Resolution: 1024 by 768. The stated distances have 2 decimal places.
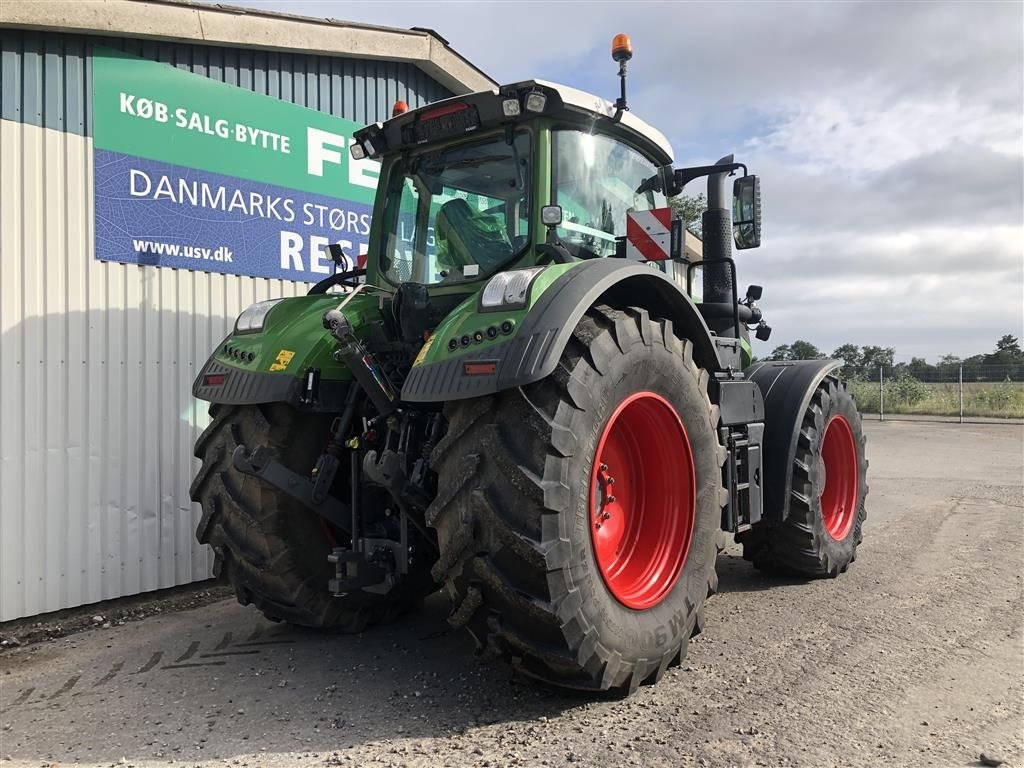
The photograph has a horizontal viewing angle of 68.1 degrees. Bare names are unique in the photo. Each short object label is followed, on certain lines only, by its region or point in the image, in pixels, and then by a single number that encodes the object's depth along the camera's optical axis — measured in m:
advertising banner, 5.02
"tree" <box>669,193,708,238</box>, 24.61
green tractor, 2.77
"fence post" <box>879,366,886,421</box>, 22.67
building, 4.55
